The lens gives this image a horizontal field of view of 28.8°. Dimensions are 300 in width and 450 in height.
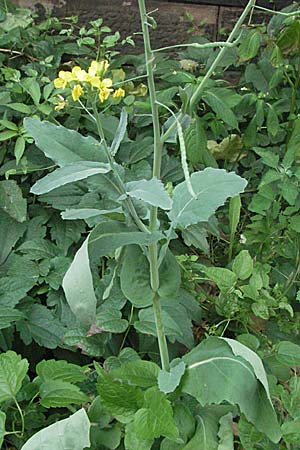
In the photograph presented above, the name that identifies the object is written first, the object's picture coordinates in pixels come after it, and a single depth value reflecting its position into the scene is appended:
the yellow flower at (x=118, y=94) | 0.85
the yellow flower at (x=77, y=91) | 0.79
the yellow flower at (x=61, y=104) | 0.89
